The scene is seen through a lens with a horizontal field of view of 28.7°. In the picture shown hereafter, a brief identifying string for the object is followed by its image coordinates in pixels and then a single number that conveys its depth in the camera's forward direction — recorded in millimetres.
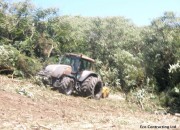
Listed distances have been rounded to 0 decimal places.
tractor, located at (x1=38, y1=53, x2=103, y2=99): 14078
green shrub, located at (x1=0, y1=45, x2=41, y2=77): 16312
